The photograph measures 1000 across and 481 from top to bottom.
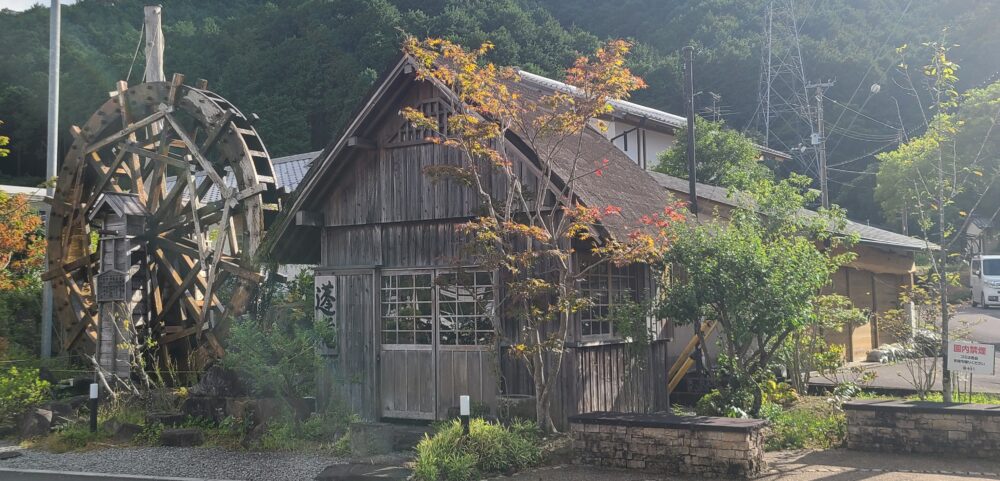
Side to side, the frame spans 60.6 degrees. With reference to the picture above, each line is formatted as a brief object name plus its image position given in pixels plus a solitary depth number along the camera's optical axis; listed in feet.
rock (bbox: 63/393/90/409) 48.35
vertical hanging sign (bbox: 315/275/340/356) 43.96
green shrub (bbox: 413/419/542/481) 31.17
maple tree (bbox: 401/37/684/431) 34.88
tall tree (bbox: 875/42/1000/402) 34.83
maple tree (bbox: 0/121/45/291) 60.44
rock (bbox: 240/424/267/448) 39.55
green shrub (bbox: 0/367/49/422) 47.96
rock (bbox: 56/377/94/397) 53.78
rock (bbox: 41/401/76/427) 46.06
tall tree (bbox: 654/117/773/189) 96.07
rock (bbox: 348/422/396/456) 35.81
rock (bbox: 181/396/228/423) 43.06
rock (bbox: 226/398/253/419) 41.09
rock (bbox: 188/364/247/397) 43.60
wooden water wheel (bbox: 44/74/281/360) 51.29
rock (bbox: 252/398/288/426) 40.75
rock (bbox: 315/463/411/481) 31.68
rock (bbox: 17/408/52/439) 45.16
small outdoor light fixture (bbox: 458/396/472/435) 32.27
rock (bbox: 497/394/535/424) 37.47
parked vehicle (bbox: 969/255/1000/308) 136.46
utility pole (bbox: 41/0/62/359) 59.57
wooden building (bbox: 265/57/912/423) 39.91
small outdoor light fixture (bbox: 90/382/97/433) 43.34
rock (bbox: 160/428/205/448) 41.14
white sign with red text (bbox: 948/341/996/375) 33.27
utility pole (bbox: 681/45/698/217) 53.62
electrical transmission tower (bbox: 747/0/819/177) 165.37
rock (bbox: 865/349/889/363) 69.12
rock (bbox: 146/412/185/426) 43.42
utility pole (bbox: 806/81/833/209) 98.66
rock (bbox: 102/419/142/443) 42.98
